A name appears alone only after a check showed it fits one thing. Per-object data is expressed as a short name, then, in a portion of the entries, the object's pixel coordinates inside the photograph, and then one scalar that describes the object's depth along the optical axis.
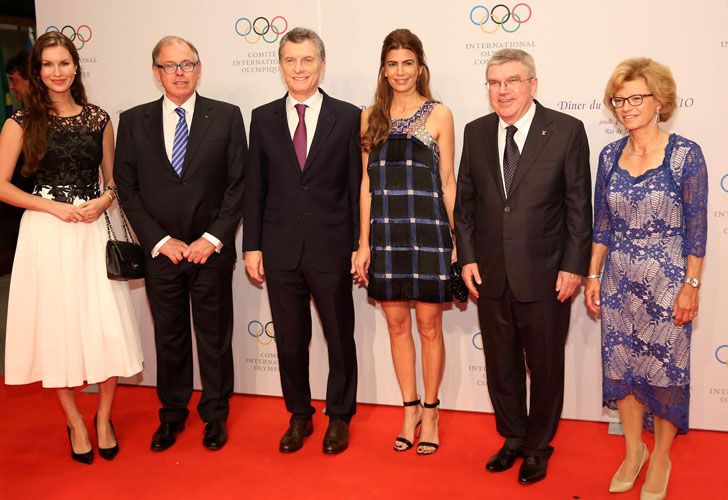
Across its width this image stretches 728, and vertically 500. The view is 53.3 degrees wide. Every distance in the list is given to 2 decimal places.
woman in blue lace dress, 2.99
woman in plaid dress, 3.52
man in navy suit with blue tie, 3.73
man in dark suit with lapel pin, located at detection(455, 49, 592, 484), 3.22
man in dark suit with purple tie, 3.62
